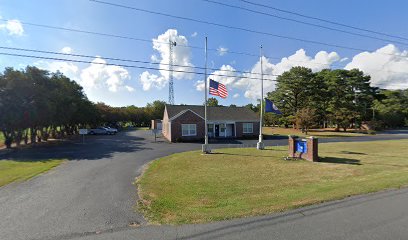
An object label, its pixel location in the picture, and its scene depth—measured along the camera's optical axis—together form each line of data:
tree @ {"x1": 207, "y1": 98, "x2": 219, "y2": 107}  92.89
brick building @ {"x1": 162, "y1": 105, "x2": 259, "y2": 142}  33.94
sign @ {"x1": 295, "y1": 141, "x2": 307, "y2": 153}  16.65
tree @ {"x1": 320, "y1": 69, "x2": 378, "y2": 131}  50.78
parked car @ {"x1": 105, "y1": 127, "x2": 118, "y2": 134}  51.92
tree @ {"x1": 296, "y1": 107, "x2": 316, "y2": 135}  44.06
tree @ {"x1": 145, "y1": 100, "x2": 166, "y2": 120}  92.57
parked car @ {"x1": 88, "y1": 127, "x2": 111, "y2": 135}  51.41
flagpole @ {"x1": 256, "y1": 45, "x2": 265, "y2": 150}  22.26
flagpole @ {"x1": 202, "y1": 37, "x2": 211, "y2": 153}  20.00
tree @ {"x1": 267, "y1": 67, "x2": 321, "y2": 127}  53.31
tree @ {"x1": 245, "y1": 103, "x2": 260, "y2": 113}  98.40
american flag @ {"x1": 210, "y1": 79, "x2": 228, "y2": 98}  19.39
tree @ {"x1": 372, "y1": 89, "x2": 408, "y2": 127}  63.41
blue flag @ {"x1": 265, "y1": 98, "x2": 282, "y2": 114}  20.22
